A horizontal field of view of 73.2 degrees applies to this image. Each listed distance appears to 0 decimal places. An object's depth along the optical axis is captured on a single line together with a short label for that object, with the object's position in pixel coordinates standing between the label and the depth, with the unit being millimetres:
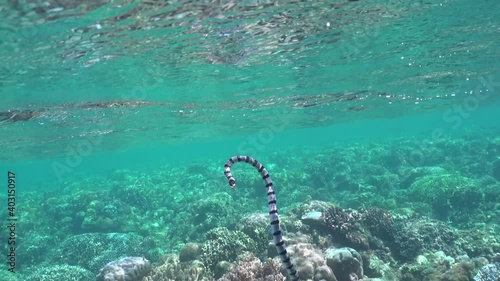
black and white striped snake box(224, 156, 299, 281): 5277
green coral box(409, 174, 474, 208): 16469
